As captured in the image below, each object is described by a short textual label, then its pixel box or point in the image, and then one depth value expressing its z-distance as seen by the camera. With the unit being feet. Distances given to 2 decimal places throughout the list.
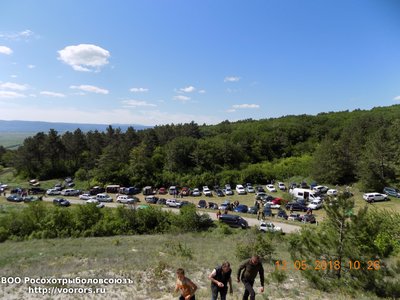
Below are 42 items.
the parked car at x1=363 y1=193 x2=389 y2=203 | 147.02
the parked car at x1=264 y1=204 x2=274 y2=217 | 130.65
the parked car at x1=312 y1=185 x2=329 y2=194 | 168.23
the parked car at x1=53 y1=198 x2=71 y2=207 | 158.92
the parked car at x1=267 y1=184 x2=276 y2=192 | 190.45
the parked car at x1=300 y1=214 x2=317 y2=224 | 119.61
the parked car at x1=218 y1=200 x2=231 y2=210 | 143.60
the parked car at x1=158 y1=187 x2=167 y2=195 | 199.44
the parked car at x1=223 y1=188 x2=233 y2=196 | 189.13
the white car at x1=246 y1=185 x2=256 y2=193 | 195.12
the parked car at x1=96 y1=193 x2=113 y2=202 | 169.99
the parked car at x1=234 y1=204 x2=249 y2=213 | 140.26
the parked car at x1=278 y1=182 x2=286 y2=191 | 189.98
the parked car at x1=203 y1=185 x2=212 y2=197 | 188.96
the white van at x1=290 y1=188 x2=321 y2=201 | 161.29
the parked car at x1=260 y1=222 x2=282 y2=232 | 101.05
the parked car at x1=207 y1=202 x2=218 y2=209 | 150.65
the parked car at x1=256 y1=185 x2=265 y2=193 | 187.83
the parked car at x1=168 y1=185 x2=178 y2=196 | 194.07
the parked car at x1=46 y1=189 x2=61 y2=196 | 192.67
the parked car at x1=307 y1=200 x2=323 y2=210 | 141.47
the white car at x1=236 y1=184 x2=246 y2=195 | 190.80
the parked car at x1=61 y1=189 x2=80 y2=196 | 190.19
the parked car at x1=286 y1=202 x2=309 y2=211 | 142.20
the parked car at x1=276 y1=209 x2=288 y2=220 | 127.03
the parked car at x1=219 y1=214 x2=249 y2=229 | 118.21
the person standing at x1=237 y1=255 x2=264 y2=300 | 29.01
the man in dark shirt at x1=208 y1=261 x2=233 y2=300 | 27.73
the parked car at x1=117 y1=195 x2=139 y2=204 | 165.73
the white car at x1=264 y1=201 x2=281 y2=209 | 147.15
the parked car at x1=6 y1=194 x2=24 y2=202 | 172.50
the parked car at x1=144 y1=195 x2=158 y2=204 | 167.63
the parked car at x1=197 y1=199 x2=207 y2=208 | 153.58
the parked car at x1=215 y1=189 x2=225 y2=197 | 187.42
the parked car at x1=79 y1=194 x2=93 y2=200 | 177.14
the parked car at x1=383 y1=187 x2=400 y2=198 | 152.05
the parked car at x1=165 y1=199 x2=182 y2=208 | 154.38
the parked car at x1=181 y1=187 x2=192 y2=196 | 190.17
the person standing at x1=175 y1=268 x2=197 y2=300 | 26.37
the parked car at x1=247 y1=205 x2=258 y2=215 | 137.18
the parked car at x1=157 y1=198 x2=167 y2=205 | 164.04
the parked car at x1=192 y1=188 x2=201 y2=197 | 189.67
